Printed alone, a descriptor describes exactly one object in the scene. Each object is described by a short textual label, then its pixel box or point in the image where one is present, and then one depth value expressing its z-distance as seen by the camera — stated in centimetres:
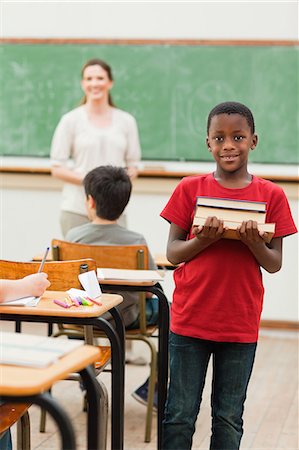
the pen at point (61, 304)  440
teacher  869
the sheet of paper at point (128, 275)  538
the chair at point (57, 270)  487
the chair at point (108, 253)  600
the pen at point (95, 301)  448
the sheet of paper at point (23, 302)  437
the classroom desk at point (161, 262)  652
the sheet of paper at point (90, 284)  468
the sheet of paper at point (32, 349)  303
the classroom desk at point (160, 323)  549
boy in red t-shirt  437
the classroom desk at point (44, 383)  284
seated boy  630
